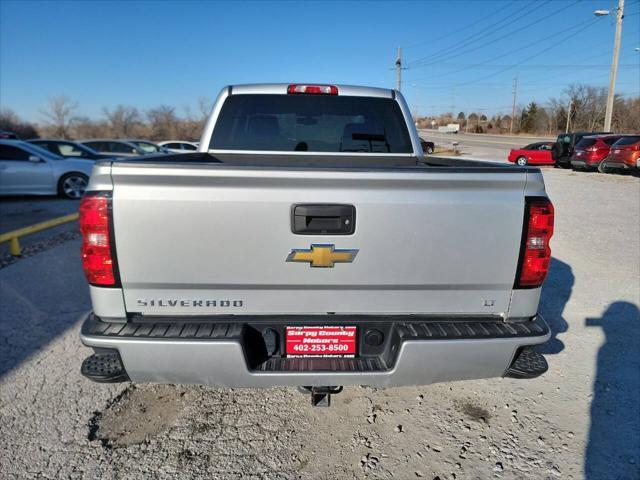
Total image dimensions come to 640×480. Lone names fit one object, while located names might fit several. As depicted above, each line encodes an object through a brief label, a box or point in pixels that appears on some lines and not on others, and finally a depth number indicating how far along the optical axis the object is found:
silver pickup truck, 1.98
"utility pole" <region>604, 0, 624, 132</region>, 26.22
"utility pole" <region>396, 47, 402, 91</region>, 45.25
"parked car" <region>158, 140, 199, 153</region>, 22.08
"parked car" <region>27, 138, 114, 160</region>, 13.70
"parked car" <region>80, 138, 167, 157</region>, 17.28
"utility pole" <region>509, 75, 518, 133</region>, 86.36
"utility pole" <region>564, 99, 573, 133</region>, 66.16
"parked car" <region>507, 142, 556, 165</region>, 26.25
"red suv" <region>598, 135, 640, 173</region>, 18.31
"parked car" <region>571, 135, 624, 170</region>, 20.19
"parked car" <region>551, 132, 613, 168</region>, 23.95
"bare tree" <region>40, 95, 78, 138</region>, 59.41
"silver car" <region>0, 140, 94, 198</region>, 11.24
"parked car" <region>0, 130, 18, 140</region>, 28.65
